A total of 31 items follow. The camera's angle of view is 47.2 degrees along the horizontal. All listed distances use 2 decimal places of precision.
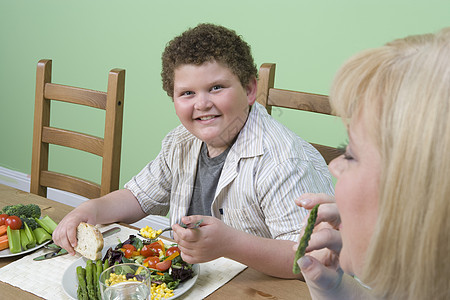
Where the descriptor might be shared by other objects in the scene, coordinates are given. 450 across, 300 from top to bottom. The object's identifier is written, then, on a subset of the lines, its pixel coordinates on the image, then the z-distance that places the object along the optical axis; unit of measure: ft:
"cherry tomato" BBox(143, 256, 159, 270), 3.80
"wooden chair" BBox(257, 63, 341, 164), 5.44
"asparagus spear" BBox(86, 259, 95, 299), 3.46
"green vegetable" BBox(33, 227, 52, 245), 4.34
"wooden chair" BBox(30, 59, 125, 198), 5.78
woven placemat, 3.62
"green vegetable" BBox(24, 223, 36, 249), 4.24
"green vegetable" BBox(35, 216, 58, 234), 4.50
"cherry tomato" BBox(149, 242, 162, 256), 4.04
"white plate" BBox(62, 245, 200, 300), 3.52
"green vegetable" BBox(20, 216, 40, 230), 4.47
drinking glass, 3.10
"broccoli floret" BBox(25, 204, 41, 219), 4.72
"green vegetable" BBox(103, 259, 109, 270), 3.81
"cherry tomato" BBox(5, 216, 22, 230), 4.34
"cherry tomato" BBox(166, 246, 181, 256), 4.00
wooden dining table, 3.58
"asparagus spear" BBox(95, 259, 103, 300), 3.69
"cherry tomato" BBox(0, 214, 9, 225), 4.44
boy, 4.51
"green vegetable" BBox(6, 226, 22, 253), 4.12
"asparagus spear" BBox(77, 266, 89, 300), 3.45
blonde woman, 1.62
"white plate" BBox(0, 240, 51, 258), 4.06
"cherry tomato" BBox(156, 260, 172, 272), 3.73
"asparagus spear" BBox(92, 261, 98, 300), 3.48
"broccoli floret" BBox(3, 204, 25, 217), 4.63
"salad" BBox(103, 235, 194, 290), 3.66
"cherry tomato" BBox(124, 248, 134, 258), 3.97
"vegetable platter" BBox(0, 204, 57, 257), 4.16
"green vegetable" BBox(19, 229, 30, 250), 4.18
